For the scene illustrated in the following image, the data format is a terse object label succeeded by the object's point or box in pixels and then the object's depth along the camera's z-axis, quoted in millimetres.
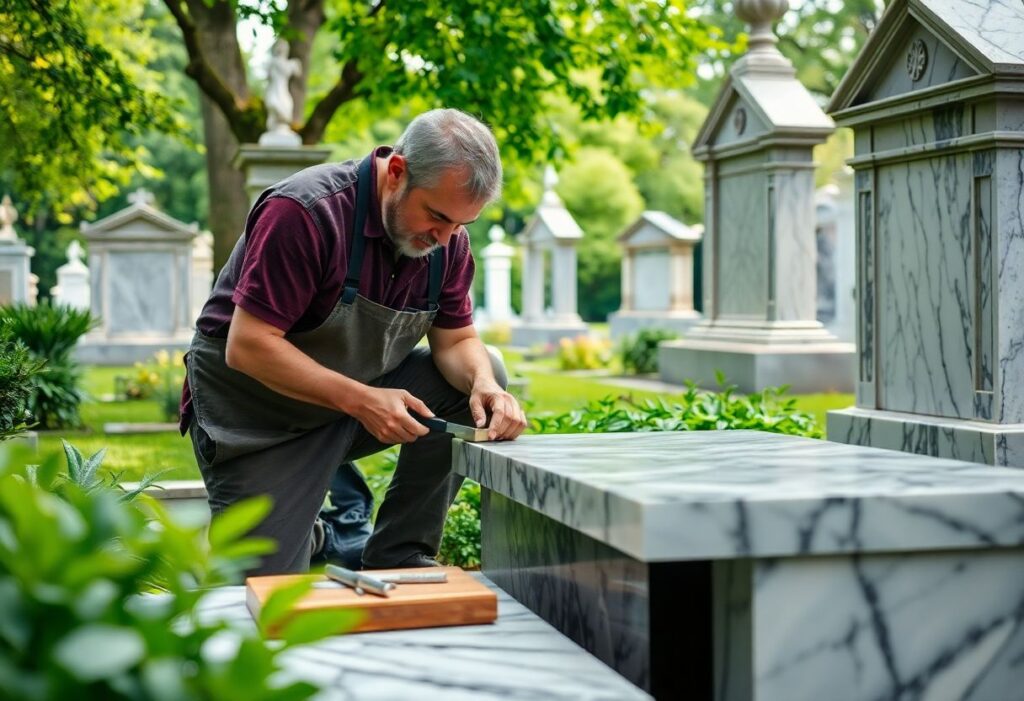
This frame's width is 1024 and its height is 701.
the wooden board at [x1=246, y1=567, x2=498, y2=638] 2465
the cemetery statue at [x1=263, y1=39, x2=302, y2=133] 10117
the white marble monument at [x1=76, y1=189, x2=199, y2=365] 20234
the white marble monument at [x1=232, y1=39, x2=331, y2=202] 9742
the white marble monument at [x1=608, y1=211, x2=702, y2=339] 22156
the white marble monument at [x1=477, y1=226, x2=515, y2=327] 29203
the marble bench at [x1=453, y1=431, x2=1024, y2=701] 2102
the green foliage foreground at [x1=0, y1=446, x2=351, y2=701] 1291
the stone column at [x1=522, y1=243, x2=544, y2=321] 25875
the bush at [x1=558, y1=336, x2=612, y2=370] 17391
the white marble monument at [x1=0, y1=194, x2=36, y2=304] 21578
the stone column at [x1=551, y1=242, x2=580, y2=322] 24594
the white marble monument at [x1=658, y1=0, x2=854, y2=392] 11242
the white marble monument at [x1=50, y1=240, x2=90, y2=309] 28375
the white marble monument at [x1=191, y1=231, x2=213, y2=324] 27261
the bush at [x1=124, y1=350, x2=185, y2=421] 10828
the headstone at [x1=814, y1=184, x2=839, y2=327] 19078
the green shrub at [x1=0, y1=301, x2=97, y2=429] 10180
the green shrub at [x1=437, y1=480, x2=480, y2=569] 4941
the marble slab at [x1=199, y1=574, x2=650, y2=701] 2033
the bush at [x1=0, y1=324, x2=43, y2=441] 4105
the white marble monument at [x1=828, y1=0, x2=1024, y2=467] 5062
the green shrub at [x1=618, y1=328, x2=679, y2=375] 15586
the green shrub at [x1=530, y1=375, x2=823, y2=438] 5371
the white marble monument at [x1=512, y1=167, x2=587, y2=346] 24359
